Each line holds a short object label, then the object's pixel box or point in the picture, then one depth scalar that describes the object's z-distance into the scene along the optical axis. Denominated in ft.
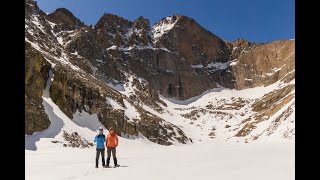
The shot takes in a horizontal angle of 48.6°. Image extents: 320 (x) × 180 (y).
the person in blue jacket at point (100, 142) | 58.90
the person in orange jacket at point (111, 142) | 59.77
